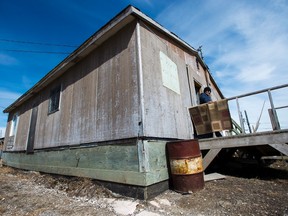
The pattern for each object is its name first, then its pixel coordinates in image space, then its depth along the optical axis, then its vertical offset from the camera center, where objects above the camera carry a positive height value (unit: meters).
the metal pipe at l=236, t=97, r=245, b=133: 4.39 +0.57
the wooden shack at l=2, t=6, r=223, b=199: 3.78 +1.23
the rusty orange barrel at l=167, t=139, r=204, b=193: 3.77 -0.41
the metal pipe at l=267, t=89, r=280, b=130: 3.92 +0.53
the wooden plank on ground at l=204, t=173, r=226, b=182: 4.56 -0.81
